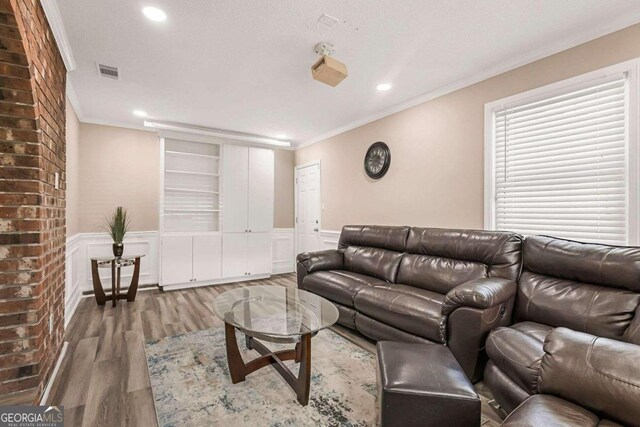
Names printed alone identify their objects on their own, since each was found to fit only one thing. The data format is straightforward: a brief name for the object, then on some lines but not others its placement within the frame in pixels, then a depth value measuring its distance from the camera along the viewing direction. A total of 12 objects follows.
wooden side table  3.70
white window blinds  2.18
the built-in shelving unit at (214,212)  4.62
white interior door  5.43
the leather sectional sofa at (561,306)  1.61
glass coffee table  1.85
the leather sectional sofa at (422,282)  1.99
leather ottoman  1.32
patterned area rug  1.72
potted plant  3.88
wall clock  3.96
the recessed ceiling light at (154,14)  2.03
